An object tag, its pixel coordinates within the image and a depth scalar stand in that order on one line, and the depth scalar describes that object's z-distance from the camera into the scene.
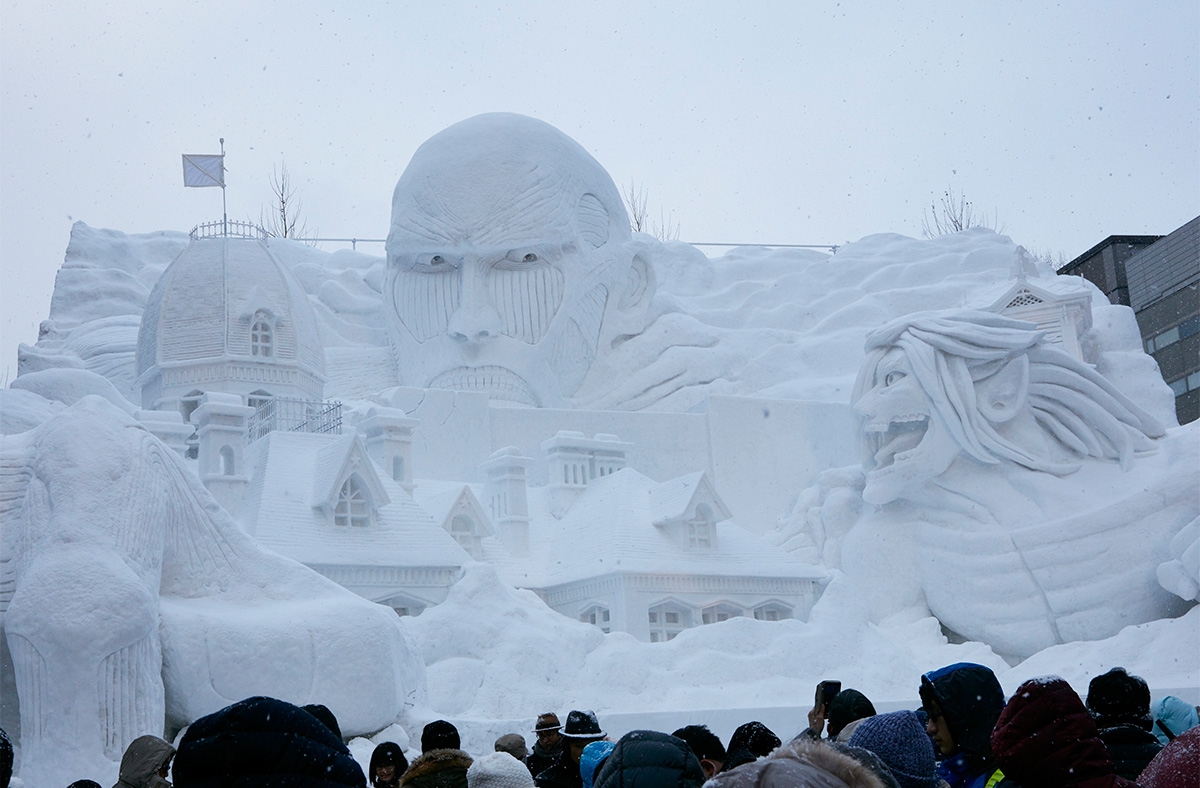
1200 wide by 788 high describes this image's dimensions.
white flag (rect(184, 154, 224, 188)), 22.97
